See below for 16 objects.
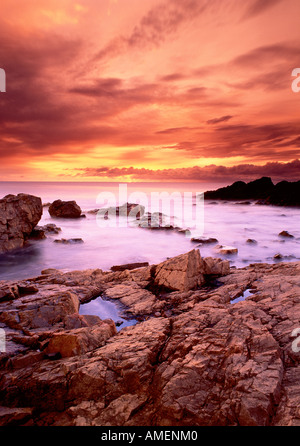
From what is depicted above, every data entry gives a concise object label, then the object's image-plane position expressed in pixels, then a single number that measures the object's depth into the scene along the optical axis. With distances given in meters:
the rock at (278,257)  14.67
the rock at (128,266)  12.27
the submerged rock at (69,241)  19.50
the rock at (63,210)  30.09
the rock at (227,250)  15.68
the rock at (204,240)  19.02
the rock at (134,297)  7.46
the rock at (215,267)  9.57
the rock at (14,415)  3.58
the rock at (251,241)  19.53
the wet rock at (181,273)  8.60
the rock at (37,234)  19.58
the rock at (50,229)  21.70
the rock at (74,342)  4.64
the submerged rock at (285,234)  21.77
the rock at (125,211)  31.99
